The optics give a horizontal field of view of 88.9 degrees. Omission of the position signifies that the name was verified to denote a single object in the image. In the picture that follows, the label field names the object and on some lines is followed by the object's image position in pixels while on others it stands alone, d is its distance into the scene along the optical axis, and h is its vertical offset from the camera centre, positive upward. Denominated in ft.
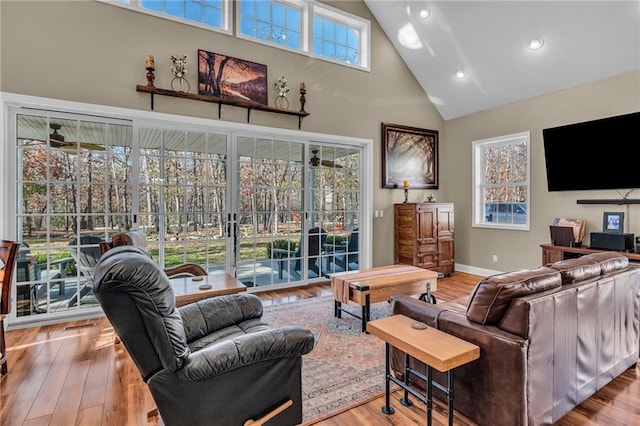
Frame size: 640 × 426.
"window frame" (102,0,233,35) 12.25 +7.78
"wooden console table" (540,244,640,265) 13.55 -1.87
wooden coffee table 10.33 -2.49
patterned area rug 6.99 -4.01
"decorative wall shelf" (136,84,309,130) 12.40 +4.62
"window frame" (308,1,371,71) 16.35 +10.01
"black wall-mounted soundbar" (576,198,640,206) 13.06 +0.33
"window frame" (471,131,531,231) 16.75 +1.47
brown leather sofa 5.32 -2.30
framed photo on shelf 13.17 -0.54
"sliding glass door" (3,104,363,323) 11.34 +0.40
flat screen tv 13.09 +2.39
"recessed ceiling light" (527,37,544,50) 14.08 +7.26
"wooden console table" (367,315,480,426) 5.17 -2.29
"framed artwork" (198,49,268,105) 13.62 +5.78
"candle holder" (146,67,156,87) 12.30 +5.10
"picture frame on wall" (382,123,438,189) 18.47 +3.15
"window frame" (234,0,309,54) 15.25 +9.09
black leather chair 4.16 -2.17
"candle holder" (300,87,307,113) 15.66 +5.40
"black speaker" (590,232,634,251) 12.58 -1.27
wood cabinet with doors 17.43 -1.41
